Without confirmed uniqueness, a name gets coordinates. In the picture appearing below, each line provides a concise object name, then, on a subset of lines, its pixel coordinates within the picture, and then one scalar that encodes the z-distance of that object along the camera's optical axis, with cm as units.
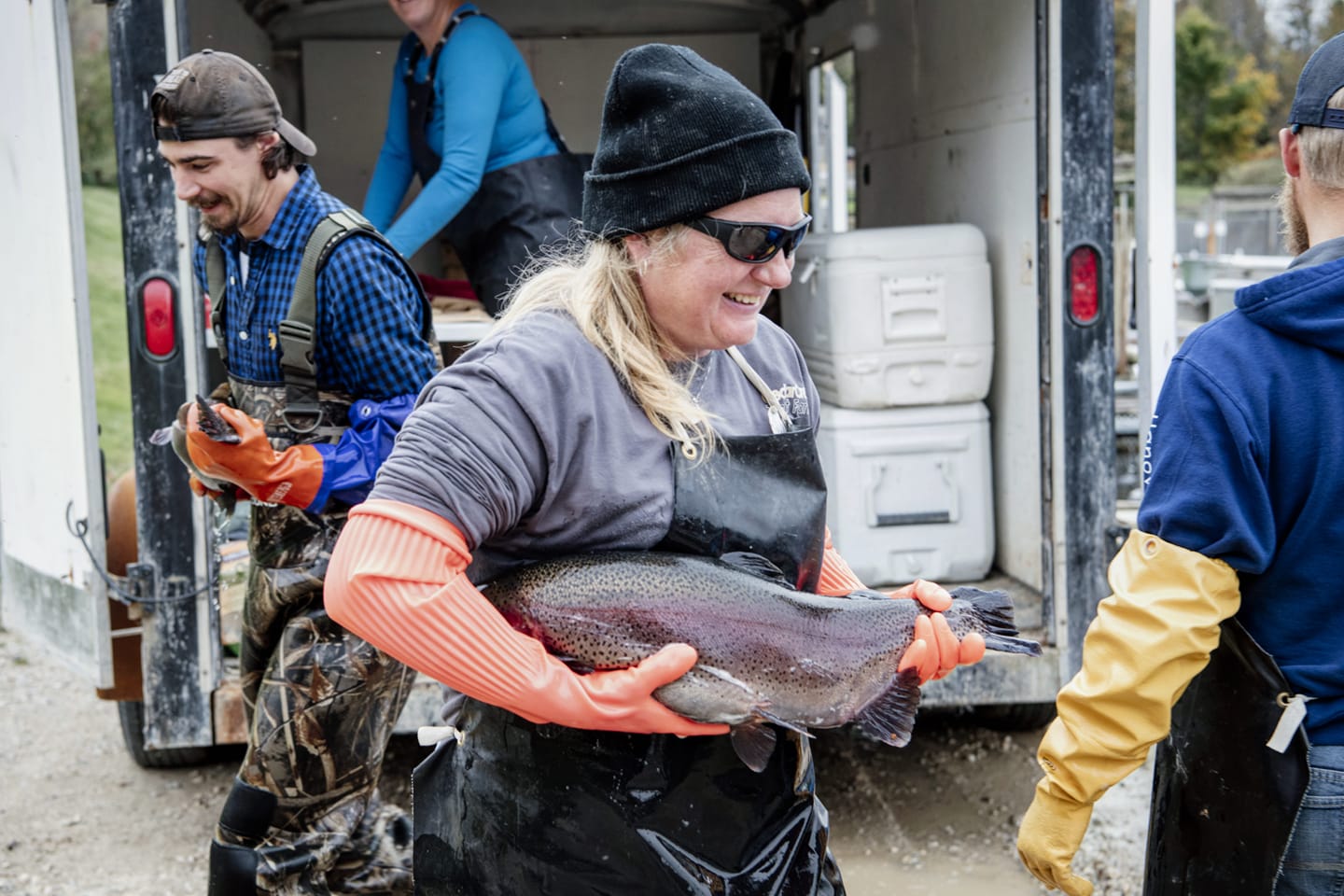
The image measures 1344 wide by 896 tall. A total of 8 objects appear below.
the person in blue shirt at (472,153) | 420
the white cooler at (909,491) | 453
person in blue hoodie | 195
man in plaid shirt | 298
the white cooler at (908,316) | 454
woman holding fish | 173
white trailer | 363
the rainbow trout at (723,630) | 181
